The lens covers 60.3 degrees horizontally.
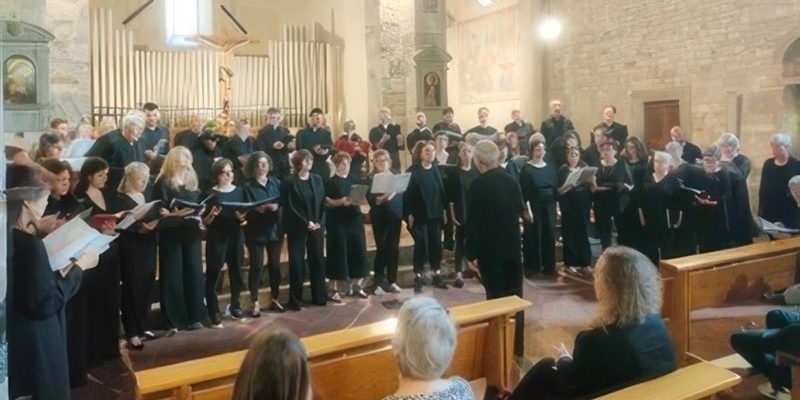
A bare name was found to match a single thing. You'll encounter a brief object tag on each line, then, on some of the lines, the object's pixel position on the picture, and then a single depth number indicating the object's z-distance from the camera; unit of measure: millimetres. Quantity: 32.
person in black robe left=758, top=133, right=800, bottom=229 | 6680
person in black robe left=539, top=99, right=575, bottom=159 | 10828
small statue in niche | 12500
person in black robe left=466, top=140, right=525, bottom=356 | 4801
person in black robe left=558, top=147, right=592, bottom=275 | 7535
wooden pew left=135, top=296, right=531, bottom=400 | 2791
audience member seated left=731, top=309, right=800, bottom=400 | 3941
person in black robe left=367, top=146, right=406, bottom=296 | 6699
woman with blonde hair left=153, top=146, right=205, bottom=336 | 5426
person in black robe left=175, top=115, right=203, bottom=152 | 8203
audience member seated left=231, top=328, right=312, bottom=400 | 1979
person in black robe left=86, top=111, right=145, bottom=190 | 6391
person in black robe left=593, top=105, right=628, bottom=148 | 10109
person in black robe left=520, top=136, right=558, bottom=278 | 7262
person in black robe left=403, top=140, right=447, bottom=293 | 6766
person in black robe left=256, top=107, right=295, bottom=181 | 8728
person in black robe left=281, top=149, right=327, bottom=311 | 6117
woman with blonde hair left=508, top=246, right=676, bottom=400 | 2818
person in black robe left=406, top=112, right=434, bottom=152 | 9930
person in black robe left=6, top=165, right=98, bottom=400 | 3074
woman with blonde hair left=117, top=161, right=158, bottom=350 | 5117
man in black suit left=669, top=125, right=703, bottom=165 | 9297
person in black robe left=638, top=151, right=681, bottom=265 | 6824
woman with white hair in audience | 2301
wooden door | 11984
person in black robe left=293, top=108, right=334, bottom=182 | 9156
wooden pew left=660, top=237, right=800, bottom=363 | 4867
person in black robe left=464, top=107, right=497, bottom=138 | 10240
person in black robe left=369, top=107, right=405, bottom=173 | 10469
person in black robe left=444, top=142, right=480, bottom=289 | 7004
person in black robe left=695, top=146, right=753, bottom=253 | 6684
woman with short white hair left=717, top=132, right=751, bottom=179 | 6957
